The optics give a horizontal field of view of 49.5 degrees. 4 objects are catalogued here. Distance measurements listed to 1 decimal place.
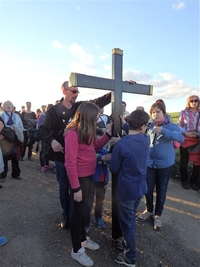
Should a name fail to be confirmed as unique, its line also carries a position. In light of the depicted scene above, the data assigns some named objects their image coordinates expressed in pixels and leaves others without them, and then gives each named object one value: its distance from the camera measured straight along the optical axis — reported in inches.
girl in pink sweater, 90.0
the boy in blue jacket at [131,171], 90.7
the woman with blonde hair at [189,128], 197.9
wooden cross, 101.7
